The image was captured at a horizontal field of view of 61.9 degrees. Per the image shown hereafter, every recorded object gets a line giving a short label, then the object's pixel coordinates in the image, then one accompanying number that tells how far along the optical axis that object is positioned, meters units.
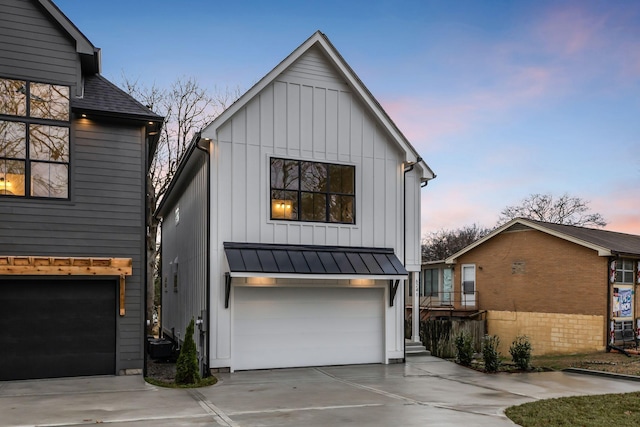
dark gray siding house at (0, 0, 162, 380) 11.32
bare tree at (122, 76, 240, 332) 27.56
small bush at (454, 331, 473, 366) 14.50
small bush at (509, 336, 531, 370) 13.83
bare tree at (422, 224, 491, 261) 54.19
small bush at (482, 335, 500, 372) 13.54
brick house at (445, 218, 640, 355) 21.12
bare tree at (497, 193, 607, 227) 48.66
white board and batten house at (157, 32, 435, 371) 12.93
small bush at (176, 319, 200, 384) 11.13
